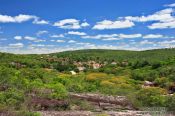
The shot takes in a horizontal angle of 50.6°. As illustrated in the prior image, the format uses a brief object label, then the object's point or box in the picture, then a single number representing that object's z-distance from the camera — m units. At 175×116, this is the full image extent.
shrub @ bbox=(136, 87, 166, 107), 16.61
